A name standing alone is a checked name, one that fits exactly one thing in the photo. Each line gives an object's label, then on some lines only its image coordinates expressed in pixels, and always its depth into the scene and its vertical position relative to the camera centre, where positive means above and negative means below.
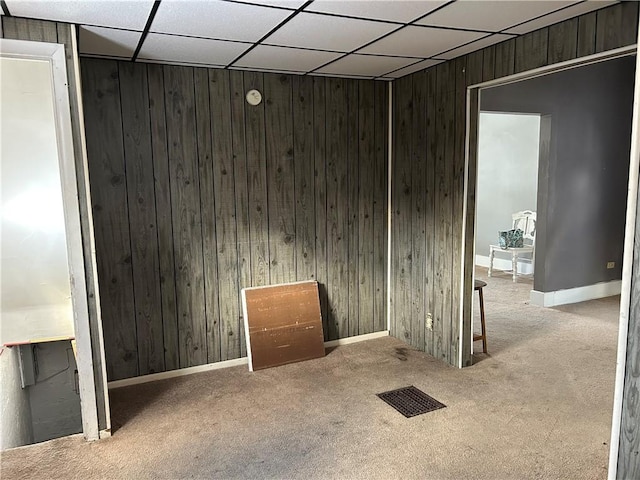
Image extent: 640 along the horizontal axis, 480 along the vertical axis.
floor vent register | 2.94 -1.39
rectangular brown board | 3.64 -1.08
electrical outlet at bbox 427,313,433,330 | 3.81 -1.12
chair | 6.52 -0.89
